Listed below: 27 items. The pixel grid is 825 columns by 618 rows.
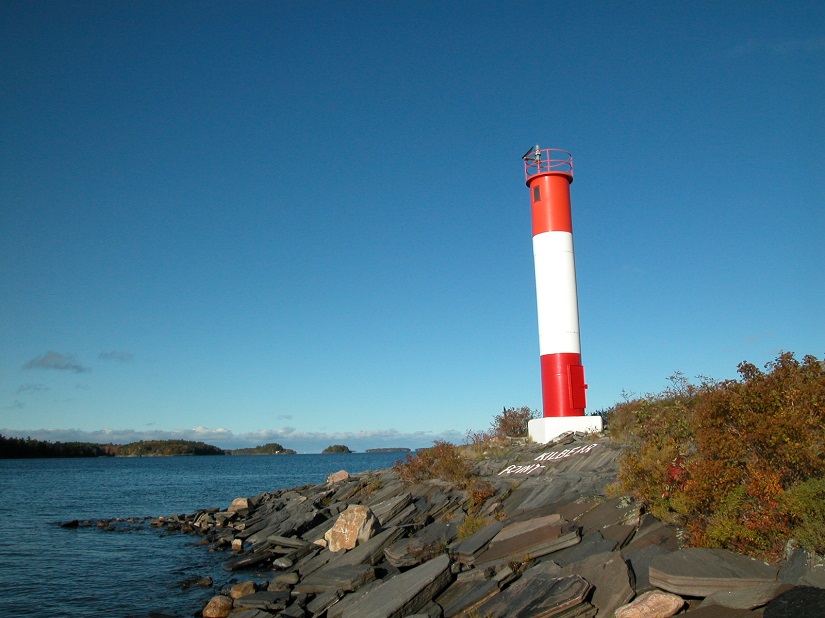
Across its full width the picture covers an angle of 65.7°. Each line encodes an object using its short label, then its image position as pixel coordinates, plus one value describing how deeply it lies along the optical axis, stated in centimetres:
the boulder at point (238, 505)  3195
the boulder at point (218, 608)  1532
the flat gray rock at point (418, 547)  1458
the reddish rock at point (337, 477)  3098
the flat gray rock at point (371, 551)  1577
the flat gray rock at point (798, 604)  760
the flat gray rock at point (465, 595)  1098
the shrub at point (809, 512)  877
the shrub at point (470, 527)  1522
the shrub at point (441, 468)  1988
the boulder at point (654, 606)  876
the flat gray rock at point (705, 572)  879
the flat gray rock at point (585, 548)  1112
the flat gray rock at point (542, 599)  954
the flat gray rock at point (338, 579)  1451
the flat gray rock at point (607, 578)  945
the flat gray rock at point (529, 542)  1199
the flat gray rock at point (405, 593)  1149
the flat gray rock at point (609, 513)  1214
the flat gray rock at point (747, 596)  816
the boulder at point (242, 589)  1630
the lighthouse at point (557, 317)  2430
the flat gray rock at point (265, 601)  1489
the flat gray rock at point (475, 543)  1322
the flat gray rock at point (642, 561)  968
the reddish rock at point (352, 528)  1736
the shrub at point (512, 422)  2988
